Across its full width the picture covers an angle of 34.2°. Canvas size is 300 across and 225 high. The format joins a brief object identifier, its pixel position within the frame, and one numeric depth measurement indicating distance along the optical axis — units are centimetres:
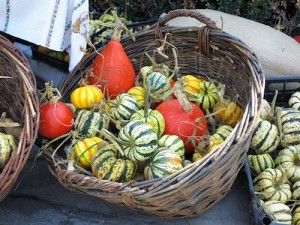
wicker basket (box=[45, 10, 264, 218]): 186
